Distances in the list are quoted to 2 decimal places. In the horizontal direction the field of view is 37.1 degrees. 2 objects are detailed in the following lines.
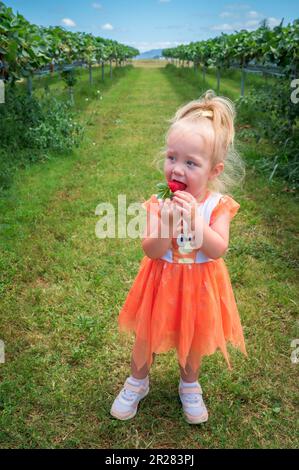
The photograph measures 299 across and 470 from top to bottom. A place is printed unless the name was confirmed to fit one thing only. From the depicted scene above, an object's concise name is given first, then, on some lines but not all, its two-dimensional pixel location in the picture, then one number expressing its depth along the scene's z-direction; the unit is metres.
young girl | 1.81
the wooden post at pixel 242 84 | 11.65
